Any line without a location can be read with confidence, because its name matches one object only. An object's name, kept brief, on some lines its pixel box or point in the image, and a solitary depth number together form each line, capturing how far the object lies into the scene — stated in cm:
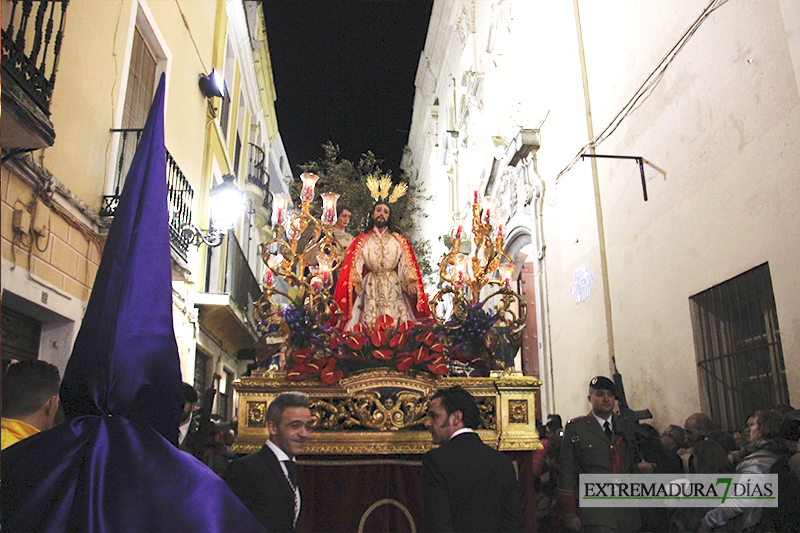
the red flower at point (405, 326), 418
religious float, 367
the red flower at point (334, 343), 407
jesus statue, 516
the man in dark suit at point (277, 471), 252
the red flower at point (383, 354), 391
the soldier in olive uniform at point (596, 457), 389
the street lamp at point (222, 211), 848
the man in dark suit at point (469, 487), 273
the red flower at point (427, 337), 404
